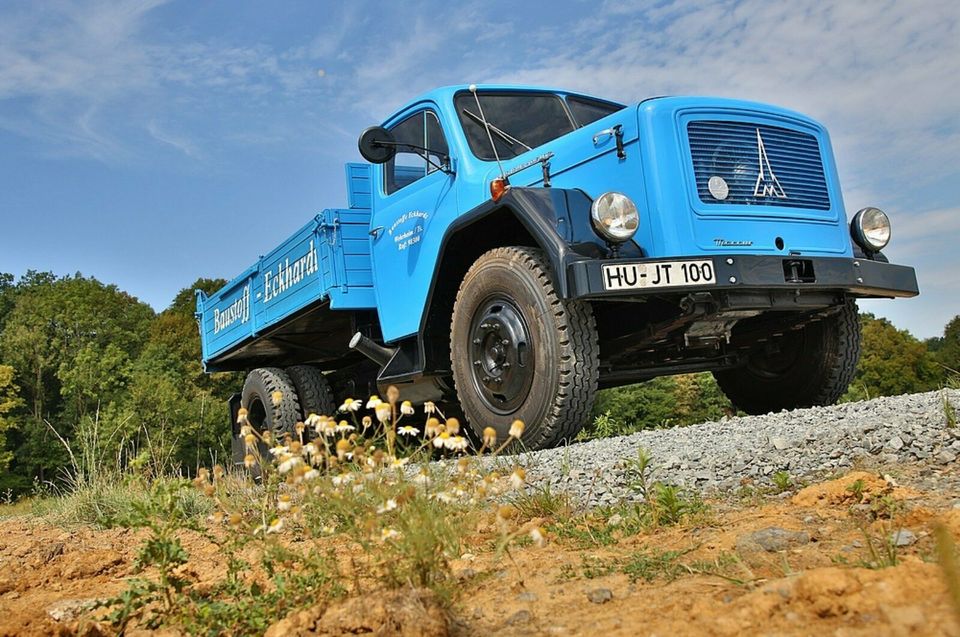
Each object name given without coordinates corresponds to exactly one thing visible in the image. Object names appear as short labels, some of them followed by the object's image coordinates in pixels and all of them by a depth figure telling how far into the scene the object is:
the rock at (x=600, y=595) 2.38
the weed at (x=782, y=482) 3.62
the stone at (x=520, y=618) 2.26
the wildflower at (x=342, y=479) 2.58
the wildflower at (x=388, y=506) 2.40
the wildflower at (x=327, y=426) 2.84
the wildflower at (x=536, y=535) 2.21
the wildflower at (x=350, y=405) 3.29
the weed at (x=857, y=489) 3.13
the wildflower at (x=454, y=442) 2.69
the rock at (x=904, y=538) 2.51
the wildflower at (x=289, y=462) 2.46
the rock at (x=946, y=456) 3.62
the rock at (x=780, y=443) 4.19
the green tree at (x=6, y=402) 34.66
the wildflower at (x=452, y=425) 2.62
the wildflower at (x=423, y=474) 2.53
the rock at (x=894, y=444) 3.83
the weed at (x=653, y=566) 2.57
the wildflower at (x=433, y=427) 2.70
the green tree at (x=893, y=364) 39.97
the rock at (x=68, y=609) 2.96
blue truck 5.39
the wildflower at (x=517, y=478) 2.36
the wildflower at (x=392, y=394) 2.77
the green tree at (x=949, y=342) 37.81
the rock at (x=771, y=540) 2.68
